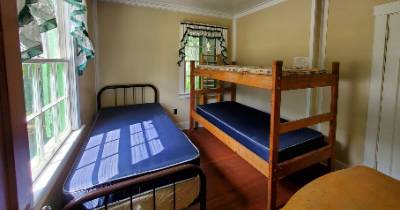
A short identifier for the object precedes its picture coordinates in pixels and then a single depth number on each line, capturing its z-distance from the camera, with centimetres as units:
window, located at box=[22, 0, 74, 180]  118
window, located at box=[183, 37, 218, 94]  364
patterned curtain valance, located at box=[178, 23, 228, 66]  350
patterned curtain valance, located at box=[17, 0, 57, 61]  74
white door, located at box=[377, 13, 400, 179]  181
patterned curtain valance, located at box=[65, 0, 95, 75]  171
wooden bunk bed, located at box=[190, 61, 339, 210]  160
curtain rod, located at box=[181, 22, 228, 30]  347
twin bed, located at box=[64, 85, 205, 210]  119
